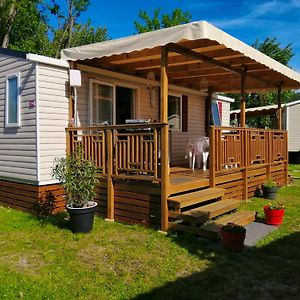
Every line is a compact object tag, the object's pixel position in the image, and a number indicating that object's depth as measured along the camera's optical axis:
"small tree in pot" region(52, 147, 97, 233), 5.24
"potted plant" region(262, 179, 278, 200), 7.93
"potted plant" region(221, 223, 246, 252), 4.43
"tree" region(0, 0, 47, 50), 19.27
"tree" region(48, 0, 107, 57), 25.87
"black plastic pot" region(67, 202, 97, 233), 5.20
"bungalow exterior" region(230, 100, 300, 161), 21.09
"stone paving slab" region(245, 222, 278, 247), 4.84
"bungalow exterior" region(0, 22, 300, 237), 5.43
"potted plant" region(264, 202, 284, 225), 5.54
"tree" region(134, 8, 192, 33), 32.47
